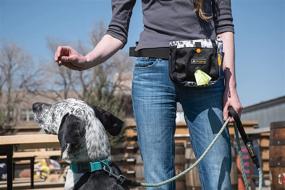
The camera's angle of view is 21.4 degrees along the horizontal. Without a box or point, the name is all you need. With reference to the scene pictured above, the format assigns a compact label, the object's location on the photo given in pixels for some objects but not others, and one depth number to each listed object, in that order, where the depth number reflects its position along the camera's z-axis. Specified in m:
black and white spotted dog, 4.56
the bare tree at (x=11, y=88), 51.18
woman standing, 4.10
